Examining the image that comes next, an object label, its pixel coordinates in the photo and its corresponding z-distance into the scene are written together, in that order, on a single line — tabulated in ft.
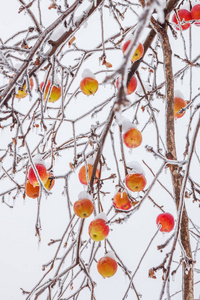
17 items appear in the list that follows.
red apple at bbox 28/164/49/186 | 8.43
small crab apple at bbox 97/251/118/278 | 8.65
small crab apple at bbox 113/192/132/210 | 8.65
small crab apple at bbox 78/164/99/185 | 8.83
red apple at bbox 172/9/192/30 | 9.16
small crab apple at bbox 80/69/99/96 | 8.80
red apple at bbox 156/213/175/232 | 8.60
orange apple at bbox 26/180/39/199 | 8.61
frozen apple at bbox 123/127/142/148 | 8.75
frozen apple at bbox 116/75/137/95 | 8.75
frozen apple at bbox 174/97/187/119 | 9.14
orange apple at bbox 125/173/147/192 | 8.52
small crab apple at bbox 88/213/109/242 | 8.41
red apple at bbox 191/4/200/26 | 9.06
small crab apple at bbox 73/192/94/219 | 8.28
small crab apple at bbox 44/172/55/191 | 8.61
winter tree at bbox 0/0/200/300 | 7.65
